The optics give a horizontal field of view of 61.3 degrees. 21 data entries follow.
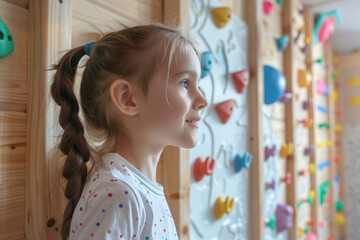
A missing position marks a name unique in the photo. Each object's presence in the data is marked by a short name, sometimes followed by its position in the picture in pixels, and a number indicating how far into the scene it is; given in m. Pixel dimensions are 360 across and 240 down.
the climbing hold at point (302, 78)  1.89
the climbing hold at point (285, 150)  1.67
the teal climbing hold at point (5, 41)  0.53
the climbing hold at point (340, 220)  2.62
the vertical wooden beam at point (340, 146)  2.71
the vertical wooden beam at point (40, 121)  0.57
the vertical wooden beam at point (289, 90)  1.74
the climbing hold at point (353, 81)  2.68
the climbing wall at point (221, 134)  1.03
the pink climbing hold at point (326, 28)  2.17
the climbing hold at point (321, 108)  2.35
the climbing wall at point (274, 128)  1.46
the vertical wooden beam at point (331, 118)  2.53
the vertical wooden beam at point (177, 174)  0.86
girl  0.57
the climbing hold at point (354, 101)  2.68
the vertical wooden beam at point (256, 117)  1.31
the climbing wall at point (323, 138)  2.27
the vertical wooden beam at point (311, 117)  2.08
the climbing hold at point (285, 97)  1.67
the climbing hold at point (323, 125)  2.32
